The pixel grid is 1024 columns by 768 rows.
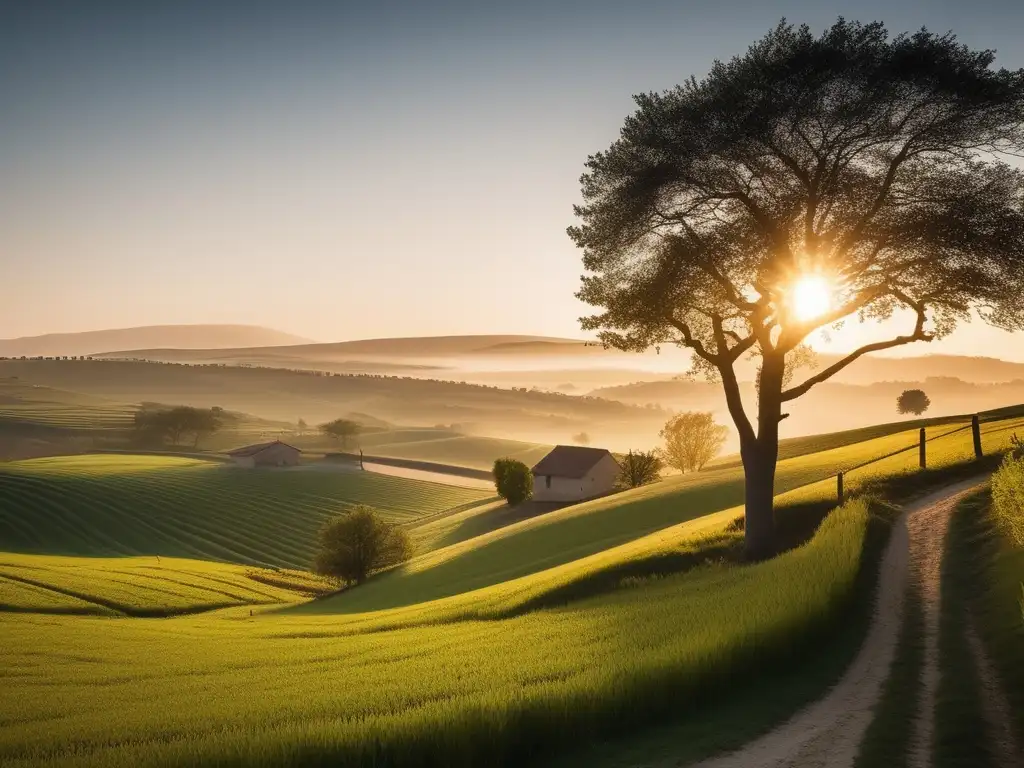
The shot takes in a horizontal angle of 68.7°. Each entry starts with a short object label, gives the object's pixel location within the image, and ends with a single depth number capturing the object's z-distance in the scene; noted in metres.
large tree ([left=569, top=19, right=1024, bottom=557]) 21.70
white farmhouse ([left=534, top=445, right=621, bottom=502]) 94.81
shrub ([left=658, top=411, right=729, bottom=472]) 95.50
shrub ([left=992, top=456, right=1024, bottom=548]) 18.25
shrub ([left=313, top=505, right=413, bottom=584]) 67.94
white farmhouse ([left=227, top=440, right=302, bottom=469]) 141.62
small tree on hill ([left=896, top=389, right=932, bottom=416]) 137.88
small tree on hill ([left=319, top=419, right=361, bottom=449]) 183.75
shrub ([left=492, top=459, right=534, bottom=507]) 91.00
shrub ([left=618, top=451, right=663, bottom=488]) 90.88
